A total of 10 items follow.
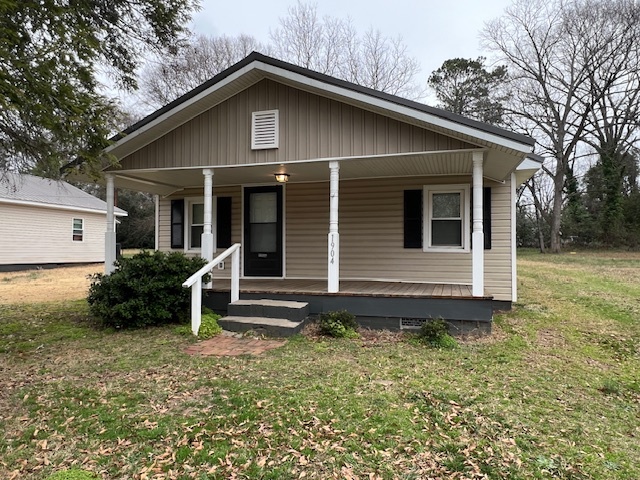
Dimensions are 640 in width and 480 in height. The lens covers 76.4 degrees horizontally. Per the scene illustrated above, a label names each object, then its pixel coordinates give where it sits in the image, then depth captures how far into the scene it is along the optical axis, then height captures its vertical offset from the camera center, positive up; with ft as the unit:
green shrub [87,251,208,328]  20.20 -2.61
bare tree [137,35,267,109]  68.59 +29.48
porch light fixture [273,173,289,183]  24.70 +3.94
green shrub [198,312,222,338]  19.10 -4.14
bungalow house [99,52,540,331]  19.56 +3.51
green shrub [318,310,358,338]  18.86 -3.91
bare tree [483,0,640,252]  67.97 +32.43
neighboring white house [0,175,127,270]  50.29 +2.03
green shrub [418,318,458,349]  17.51 -4.10
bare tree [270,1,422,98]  64.54 +31.13
